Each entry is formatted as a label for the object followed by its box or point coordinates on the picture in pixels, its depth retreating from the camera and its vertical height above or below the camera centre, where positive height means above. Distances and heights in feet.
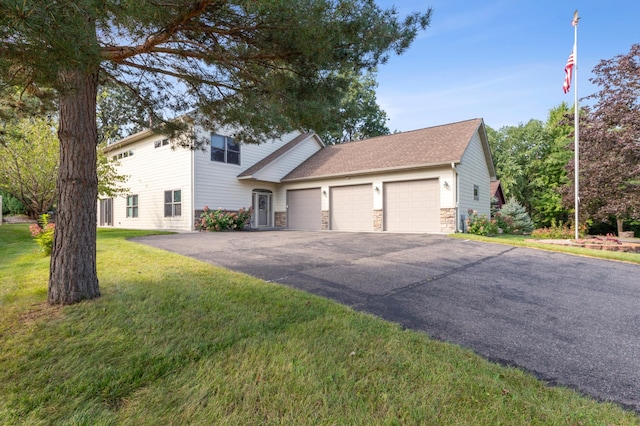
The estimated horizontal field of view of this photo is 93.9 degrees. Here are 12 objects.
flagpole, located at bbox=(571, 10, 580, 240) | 33.47 +15.54
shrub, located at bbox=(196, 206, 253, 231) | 43.32 -1.17
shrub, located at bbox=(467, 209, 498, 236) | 39.04 -1.93
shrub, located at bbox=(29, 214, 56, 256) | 20.81 -1.77
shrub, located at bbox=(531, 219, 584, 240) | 45.03 -3.72
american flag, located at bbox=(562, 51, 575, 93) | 34.65 +16.14
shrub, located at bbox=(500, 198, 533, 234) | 54.90 -1.52
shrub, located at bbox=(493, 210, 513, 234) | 54.80 -2.56
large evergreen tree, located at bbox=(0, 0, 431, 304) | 7.77 +6.18
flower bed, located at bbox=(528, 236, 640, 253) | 29.76 -3.64
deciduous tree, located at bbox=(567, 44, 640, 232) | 46.32 +10.67
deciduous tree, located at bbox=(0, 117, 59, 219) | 37.70 +6.60
